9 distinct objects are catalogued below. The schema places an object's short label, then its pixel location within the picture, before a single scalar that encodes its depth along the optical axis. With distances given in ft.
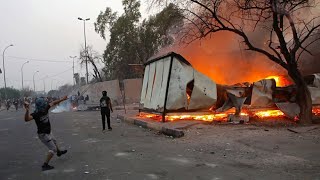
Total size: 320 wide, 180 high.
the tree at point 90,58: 123.05
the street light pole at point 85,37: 115.39
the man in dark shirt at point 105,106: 33.40
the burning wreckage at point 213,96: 35.12
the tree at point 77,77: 187.71
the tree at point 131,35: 90.14
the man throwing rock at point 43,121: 18.22
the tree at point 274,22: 30.16
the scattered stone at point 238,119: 32.26
